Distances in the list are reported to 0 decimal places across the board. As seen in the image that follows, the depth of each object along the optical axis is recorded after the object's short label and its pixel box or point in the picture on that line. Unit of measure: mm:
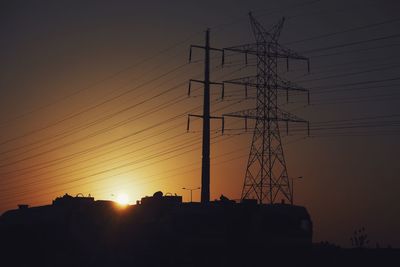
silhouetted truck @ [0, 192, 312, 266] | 43719
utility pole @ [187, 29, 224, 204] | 56625
